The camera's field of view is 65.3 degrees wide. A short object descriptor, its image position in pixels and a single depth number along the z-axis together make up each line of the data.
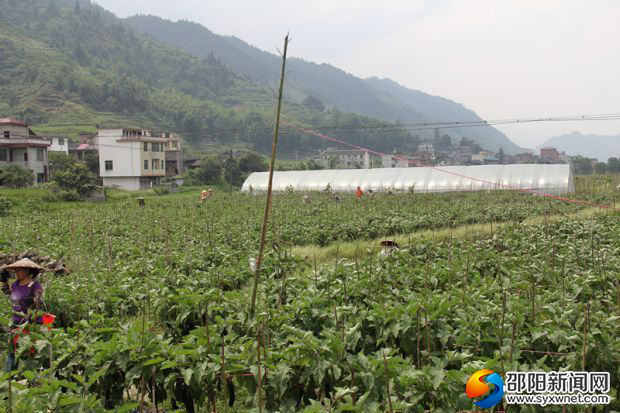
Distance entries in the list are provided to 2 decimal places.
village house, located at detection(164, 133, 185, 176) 60.25
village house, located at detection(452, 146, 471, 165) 117.28
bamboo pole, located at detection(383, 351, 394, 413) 2.95
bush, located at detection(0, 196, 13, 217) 20.88
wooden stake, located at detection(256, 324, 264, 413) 3.21
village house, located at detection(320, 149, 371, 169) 83.94
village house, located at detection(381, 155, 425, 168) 79.43
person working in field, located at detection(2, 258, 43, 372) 5.43
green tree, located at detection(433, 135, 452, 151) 145.25
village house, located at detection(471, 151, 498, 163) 112.04
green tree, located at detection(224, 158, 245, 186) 51.88
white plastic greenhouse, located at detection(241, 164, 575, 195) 27.52
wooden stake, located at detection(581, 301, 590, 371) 3.25
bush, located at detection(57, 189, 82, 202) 27.22
